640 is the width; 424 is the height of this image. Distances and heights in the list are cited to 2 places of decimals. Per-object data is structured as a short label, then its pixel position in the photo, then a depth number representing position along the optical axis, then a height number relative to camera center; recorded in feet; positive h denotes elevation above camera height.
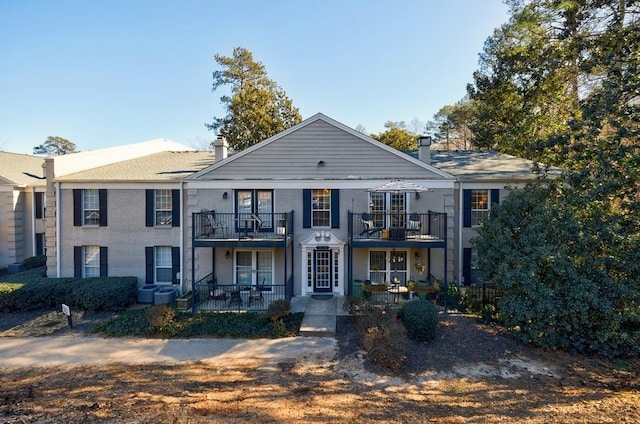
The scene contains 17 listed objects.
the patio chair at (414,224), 43.01 -2.32
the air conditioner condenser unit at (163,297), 42.34 -11.91
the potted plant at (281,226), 44.06 -2.64
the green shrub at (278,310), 35.40 -11.41
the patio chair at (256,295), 41.98 -11.80
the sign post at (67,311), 34.83 -11.23
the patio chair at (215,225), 43.70 -2.47
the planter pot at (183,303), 40.63 -12.12
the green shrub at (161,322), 33.99 -12.26
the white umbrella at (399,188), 38.99 +2.34
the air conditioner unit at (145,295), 43.93 -11.98
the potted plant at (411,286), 40.03 -10.08
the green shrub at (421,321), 31.35 -11.27
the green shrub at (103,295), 39.99 -11.02
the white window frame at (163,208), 46.60 -0.04
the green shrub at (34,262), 59.06 -10.08
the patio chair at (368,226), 42.50 -2.62
